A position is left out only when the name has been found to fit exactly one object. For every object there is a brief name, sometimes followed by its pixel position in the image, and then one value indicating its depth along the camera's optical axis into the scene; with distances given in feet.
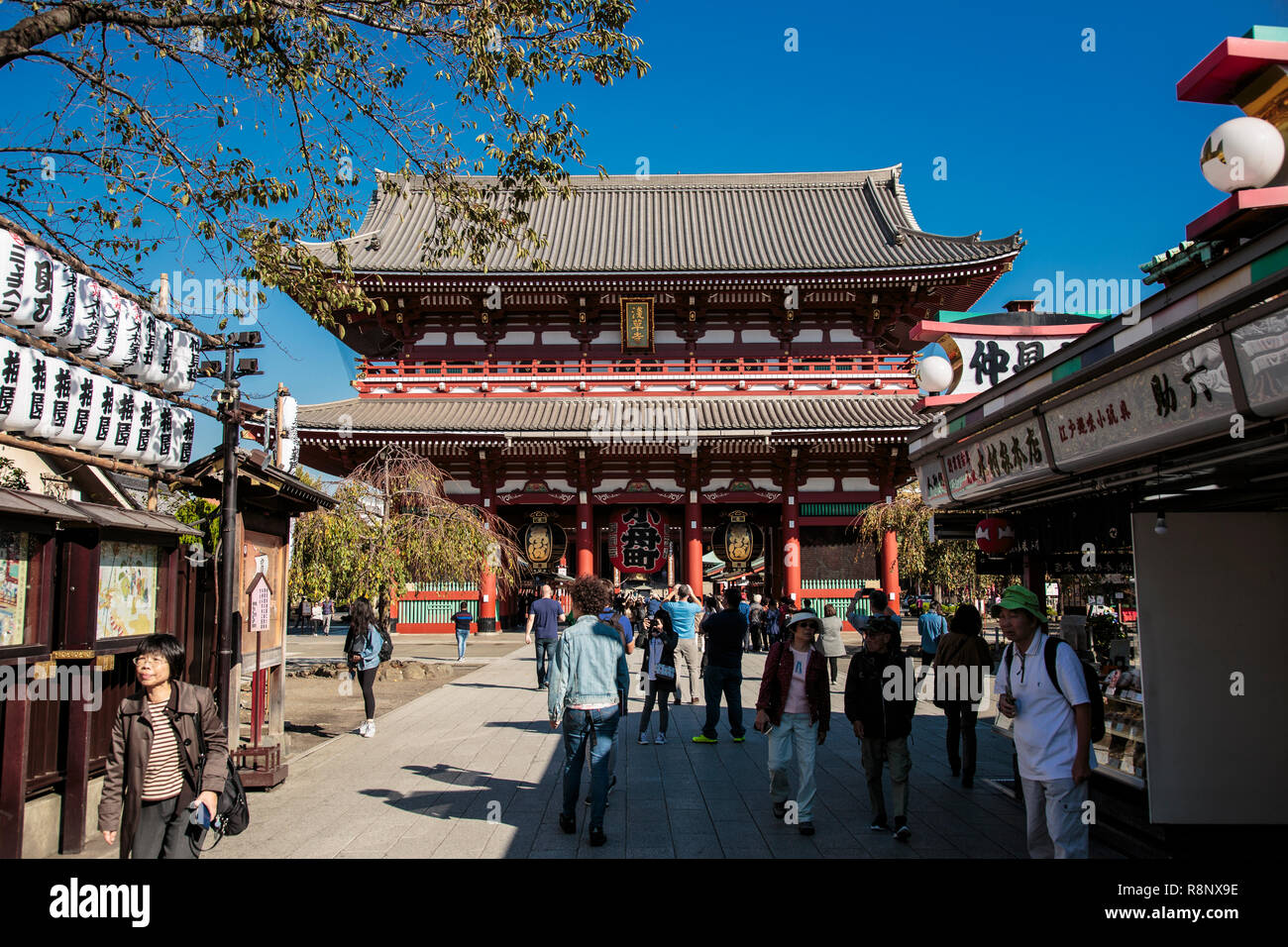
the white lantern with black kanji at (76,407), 19.79
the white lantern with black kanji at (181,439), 24.25
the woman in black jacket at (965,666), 23.39
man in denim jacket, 19.81
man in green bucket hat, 14.88
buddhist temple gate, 75.15
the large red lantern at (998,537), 26.61
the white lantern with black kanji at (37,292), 18.25
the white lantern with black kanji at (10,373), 17.81
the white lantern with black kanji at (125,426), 21.62
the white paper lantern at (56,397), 19.15
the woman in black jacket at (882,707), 19.53
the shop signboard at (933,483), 25.12
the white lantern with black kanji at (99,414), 20.62
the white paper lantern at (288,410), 30.19
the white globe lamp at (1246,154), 12.99
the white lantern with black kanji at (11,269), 17.59
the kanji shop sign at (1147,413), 12.62
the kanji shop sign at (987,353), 23.80
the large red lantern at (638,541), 79.82
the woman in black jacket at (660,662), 30.91
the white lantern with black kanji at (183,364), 24.41
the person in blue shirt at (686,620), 34.42
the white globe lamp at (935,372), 24.13
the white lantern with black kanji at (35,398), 18.27
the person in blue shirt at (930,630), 38.11
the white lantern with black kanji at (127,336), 21.65
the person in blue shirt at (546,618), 40.32
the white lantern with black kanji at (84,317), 19.92
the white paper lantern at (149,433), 22.72
